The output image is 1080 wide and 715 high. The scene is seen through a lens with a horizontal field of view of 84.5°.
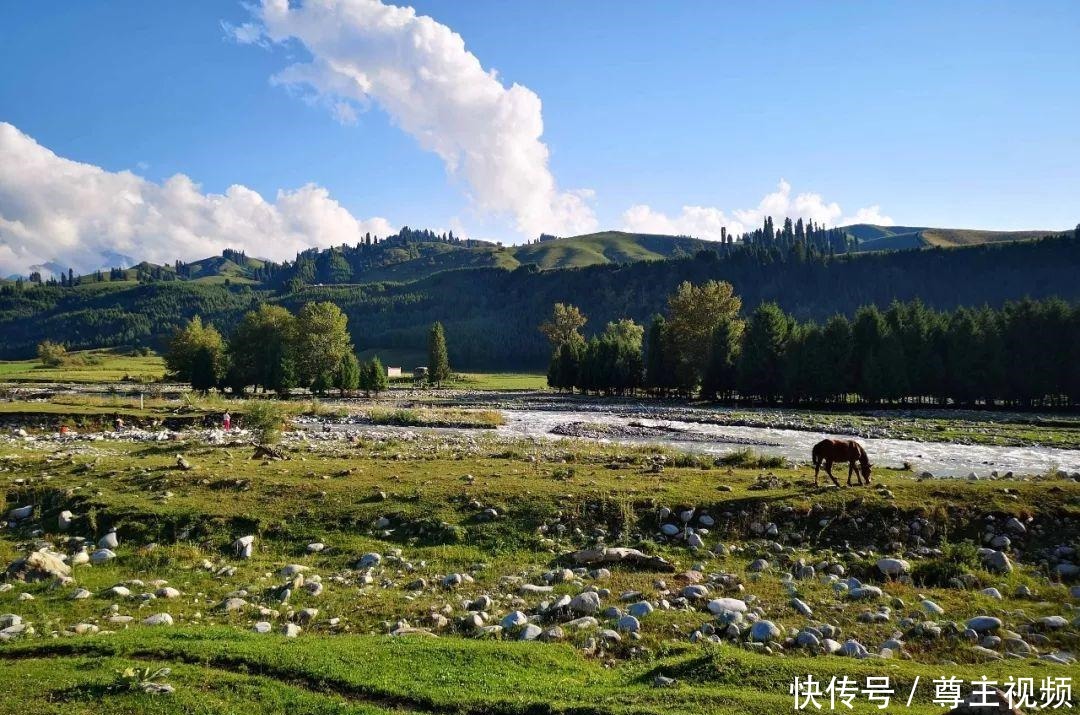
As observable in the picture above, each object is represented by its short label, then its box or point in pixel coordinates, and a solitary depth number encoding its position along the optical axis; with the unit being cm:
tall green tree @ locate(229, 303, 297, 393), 8619
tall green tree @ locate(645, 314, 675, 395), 9444
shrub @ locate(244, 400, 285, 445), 3281
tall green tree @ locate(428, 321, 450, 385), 11638
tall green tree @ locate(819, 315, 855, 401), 7644
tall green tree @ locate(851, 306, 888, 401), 7381
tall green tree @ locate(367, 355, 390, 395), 9491
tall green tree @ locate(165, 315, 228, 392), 8769
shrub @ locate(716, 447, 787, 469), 2758
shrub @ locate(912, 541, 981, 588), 1352
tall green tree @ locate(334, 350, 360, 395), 8975
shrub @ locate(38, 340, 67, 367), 17438
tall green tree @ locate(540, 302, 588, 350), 14062
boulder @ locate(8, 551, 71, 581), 1270
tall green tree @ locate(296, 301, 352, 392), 9025
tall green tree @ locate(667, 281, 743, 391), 8975
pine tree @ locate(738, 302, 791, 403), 8131
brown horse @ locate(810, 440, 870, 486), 2072
